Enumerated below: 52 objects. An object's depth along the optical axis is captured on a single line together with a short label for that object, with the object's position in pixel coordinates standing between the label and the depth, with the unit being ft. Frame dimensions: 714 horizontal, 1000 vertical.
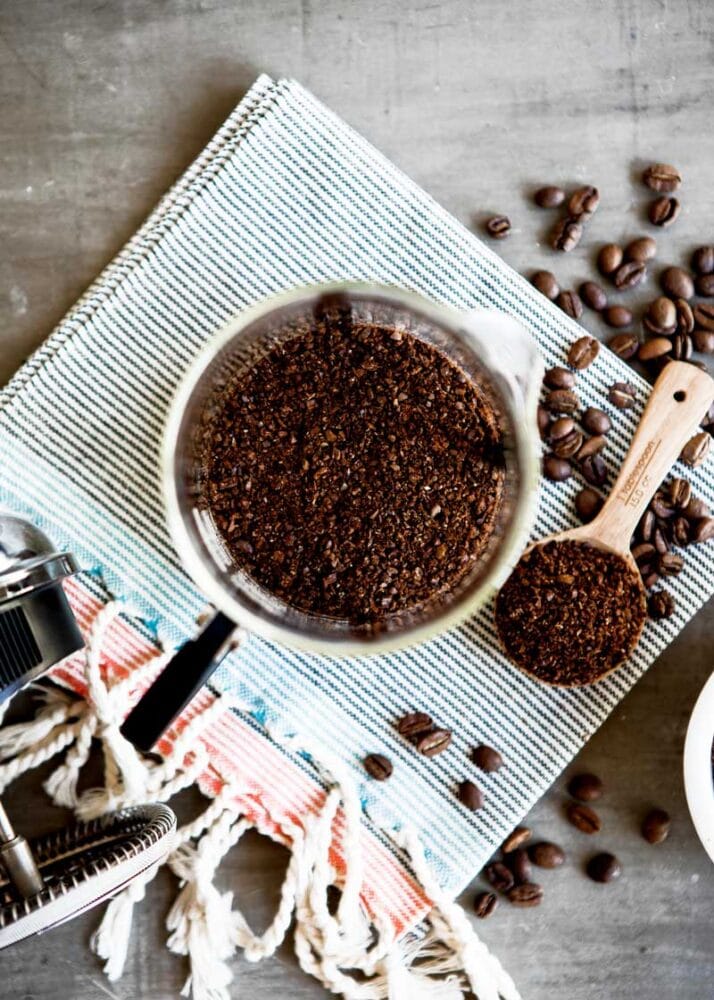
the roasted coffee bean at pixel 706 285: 1.87
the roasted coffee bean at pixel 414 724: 1.84
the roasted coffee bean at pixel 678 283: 1.88
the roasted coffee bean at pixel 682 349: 1.87
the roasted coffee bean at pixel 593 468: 1.85
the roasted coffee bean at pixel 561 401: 1.84
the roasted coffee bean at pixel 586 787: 1.88
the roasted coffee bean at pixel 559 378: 1.84
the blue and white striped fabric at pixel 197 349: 1.84
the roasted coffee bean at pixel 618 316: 1.87
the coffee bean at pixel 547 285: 1.87
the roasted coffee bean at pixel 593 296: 1.87
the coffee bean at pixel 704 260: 1.87
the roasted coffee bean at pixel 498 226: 1.87
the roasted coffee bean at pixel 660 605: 1.84
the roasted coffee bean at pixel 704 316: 1.87
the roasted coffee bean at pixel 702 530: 1.84
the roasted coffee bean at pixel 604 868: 1.89
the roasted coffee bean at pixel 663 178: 1.88
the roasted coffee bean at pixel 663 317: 1.87
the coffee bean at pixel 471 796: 1.85
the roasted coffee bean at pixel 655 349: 1.86
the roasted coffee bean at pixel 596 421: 1.84
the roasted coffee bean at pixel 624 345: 1.87
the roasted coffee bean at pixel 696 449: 1.84
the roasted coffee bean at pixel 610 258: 1.88
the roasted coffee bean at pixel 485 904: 1.88
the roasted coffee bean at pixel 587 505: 1.84
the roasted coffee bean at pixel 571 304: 1.87
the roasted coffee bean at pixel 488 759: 1.85
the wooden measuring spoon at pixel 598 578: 1.81
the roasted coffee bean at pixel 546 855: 1.88
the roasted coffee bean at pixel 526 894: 1.88
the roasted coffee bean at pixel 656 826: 1.89
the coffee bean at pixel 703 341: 1.87
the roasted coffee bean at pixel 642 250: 1.88
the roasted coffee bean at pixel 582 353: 1.85
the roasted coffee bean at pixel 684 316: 1.87
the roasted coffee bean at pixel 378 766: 1.85
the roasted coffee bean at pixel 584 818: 1.88
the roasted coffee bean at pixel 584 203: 1.88
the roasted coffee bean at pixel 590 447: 1.84
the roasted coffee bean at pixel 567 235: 1.88
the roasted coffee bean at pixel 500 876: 1.88
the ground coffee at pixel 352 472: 1.73
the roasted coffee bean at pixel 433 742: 1.85
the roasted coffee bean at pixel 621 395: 1.85
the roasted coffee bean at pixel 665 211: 1.88
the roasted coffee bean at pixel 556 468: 1.84
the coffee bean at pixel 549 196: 1.87
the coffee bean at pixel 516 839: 1.87
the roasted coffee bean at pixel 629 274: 1.88
